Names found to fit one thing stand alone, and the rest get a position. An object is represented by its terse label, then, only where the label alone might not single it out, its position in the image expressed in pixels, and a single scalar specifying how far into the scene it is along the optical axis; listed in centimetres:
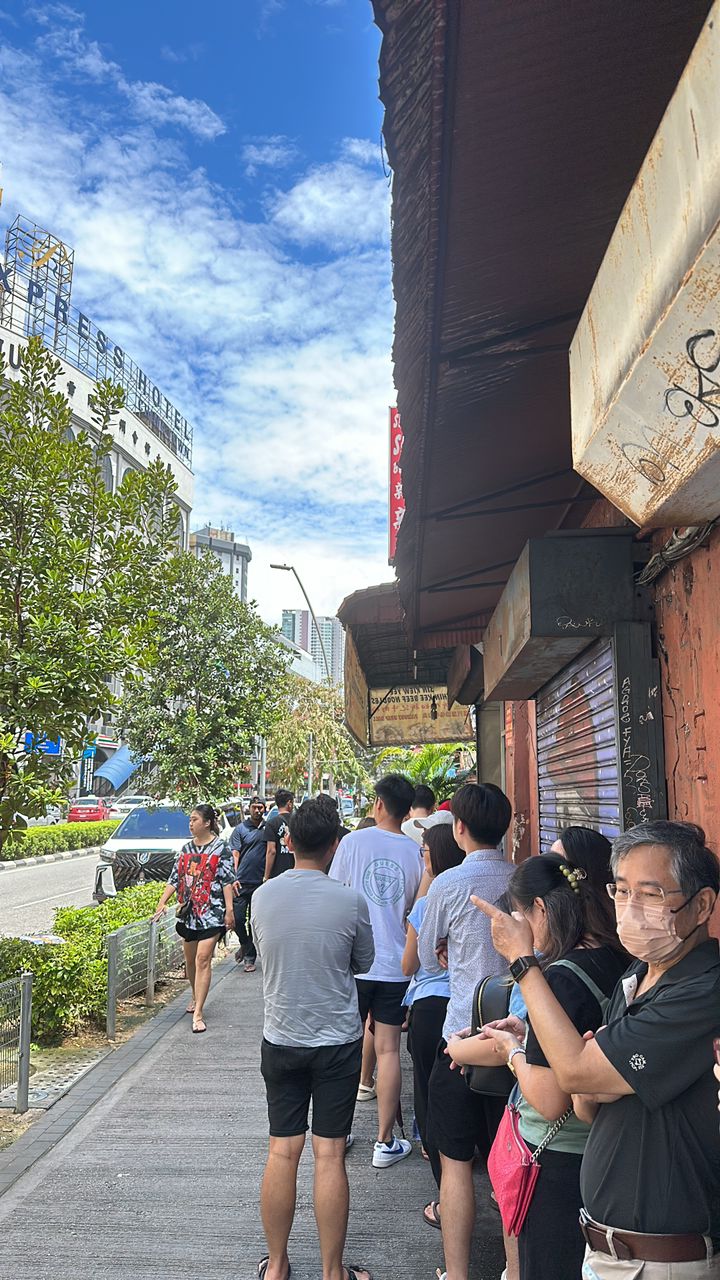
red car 3828
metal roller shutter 406
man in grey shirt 350
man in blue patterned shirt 339
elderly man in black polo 185
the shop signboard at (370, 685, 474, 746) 1213
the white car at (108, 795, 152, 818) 3965
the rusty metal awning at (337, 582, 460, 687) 662
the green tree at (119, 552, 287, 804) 1409
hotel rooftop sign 3728
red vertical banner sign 1139
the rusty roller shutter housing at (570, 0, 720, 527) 165
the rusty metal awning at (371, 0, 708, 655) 188
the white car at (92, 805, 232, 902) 1429
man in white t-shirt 480
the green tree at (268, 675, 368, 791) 4016
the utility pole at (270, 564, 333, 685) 2411
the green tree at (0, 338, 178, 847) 597
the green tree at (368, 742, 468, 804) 1709
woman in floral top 730
